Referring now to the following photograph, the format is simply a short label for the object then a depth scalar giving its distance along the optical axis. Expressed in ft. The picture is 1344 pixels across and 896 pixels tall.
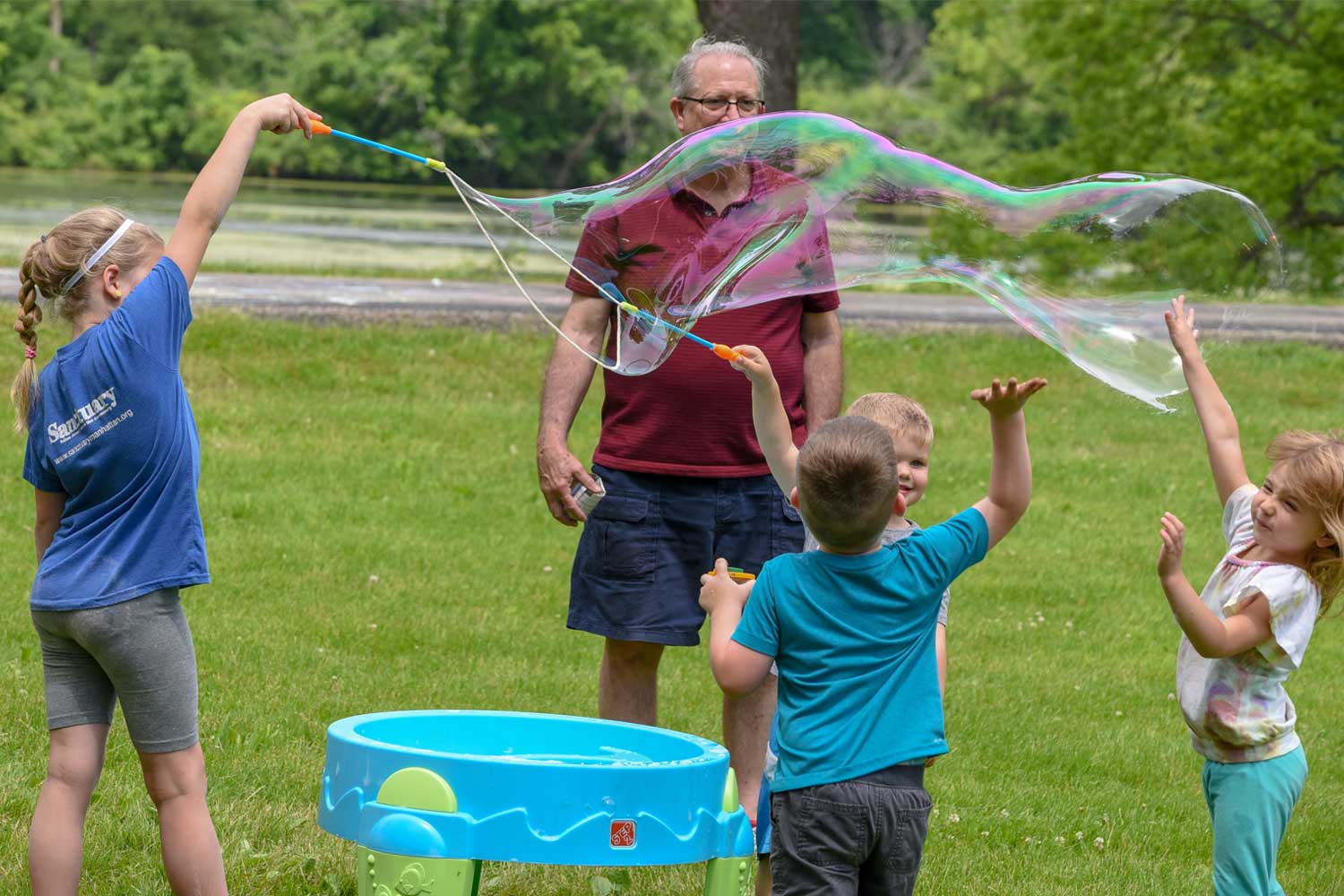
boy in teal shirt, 18.89
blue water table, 17.71
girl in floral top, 21.08
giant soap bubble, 25.88
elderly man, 26.61
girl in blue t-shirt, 20.65
